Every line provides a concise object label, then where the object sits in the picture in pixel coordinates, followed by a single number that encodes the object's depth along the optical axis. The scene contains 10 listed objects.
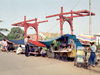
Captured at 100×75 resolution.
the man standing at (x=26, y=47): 12.00
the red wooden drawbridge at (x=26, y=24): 29.88
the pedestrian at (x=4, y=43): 17.45
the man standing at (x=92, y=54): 7.54
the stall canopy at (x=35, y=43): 13.94
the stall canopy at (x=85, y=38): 15.62
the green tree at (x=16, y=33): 66.10
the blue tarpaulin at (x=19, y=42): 16.73
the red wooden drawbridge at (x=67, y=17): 22.51
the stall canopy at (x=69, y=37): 10.97
